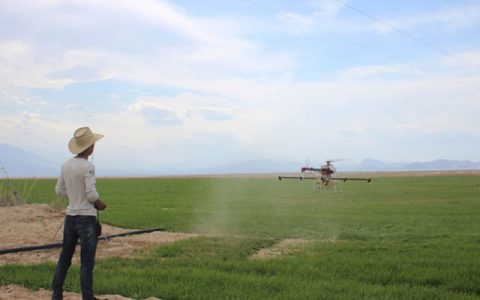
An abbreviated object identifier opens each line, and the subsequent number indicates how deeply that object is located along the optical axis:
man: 7.58
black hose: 12.41
